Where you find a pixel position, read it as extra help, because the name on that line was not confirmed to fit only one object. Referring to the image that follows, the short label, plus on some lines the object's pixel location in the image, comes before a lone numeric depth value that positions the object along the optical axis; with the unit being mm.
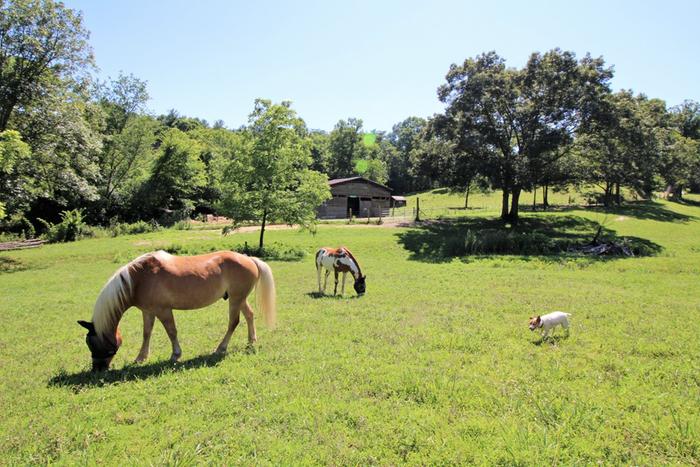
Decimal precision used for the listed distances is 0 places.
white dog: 7879
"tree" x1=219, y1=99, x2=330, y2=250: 24391
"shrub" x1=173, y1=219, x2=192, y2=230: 38438
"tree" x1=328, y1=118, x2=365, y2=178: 82688
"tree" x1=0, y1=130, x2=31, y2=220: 16375
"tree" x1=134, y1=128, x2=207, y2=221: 43031
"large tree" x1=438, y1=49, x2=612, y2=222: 30953
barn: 49875
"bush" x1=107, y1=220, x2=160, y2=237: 34219
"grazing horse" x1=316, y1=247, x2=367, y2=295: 12812
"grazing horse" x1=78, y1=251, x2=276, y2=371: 6293
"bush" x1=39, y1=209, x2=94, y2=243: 30438
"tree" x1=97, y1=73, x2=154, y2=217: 41906
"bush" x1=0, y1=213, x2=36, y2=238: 33375
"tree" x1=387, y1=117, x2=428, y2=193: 91450
